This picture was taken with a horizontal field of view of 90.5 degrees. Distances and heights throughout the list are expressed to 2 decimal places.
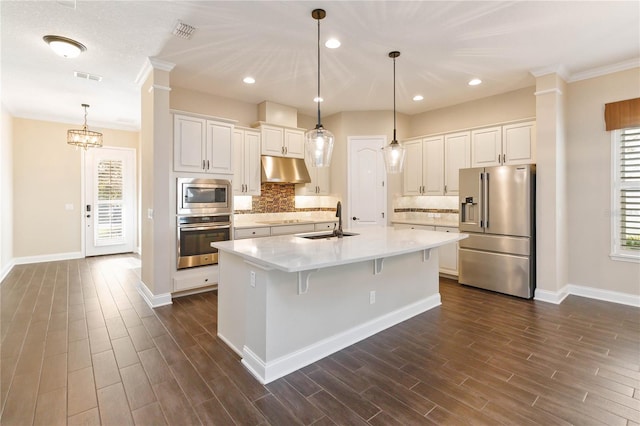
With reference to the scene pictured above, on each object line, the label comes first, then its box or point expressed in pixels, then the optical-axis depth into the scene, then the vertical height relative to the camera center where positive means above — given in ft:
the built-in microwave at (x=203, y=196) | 13.97 +0.65
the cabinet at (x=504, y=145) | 15.08 +3.20
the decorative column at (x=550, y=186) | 13.55 +0.98
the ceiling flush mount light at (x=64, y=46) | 10.53 +5.59
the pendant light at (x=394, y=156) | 11.45 +1.93
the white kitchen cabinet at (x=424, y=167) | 18.52 +2.56
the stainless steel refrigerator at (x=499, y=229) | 14.06 -0.92
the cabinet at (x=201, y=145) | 13.89 +3.01
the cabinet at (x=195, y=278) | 13.90 -3.06
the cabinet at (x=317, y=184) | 19.88 +1.64
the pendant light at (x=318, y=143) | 9.38 +1.99
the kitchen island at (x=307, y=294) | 7.86 -2.49
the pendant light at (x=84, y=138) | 18.24 +4.24
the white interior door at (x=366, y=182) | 19.75 +1.71
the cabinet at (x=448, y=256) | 17.29 -2.62
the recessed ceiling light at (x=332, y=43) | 11.00 +5.89
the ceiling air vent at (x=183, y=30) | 9.92 +5.80
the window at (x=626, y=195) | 12.98 +0.56
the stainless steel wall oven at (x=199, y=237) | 13.98 -1.22
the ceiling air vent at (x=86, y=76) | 13.70 +5.96
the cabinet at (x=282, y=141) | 17.67 +3.98
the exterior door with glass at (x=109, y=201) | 22.90 +0.74
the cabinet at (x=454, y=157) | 17.29 +2.89
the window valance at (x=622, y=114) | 12.68 +3.86
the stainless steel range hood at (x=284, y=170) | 17.43 +2.27
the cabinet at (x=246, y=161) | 16.60 +2.60
